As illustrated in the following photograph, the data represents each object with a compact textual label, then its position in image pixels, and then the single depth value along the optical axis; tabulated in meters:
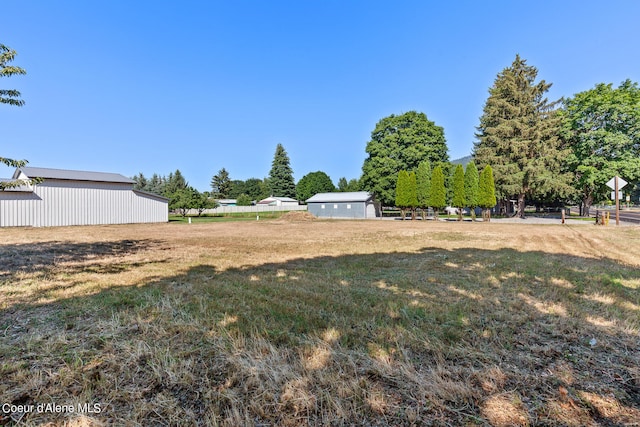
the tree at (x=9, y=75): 5.24
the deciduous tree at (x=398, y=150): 34.00
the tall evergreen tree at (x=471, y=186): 27.14
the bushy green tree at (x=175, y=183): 60.92
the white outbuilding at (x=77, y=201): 21.80
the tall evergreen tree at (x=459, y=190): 27.64
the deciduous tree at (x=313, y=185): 60.03
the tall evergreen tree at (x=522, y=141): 26.84
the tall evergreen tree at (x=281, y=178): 63.72
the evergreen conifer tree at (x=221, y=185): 77.50
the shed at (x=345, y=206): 34.31
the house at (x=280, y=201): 55.62
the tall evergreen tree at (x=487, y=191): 26.20
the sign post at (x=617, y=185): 16.16
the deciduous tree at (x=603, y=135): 24.41
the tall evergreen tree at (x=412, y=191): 29.50
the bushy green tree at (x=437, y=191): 28.66
